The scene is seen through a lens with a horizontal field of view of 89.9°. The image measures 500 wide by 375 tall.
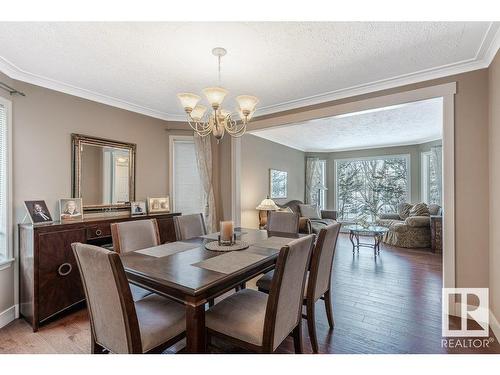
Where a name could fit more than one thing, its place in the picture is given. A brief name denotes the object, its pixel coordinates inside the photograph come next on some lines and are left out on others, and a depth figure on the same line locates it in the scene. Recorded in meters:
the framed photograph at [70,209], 2.71
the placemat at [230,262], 1.58
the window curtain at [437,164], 5.89
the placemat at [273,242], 2.14
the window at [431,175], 5.97
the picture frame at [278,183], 5.87
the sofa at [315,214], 5.65
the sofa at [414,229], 5.16
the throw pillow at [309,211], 6.18
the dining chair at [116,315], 1.22
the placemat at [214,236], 2.50
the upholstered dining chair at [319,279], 1.83
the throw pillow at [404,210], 6.12
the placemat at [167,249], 1.95
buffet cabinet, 2.27
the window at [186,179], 4.06
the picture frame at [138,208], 3.40
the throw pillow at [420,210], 5.57
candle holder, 2.15
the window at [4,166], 2.34
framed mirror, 2.94
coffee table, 4.57
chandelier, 1.96
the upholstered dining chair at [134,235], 2.18
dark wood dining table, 1.30
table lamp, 5.02
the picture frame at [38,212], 2.41
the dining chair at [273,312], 1.35
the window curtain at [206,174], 4.02
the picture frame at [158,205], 3.60
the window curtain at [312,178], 7.71
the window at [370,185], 7.05
